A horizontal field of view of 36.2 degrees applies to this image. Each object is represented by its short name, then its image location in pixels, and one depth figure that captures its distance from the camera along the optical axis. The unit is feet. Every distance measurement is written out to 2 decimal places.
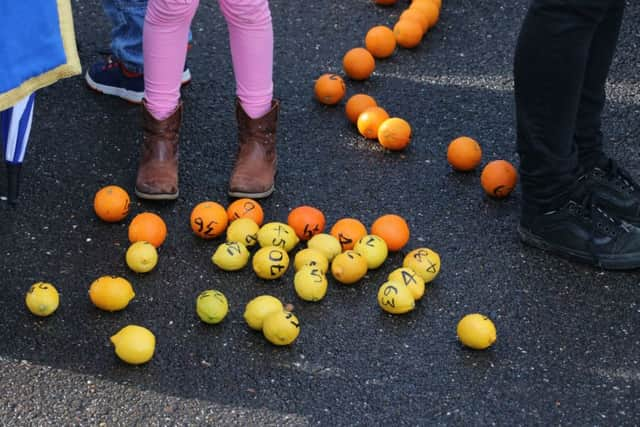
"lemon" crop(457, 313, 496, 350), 10.68
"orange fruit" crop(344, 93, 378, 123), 14.74
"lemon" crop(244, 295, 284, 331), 10.86
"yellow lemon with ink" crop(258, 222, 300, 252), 12.01
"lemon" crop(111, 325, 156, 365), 10.36
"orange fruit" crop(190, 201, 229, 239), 12.21
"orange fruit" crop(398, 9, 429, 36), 17.04
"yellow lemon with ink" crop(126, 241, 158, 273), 11.67
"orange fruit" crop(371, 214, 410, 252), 12.05
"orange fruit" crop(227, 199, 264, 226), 12.46
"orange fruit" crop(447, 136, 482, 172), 13.64
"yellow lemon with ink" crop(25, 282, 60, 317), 10.98
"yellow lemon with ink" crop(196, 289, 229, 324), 10.87
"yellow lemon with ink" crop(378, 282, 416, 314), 11.12
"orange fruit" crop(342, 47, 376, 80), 15.78
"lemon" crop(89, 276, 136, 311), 11.01
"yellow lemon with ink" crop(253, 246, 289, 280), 11.59
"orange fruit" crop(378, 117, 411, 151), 14.06
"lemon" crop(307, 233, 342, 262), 11.93
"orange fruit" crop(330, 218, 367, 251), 12.13
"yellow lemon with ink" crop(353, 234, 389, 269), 11.78
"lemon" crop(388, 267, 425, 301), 11.37
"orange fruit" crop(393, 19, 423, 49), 16.74
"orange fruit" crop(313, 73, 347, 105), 15.10
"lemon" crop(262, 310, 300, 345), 10.59
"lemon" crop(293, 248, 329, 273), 11.68
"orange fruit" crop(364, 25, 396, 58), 16.46
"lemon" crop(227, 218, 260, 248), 12.12
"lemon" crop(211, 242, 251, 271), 11.76
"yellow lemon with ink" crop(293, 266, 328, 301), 11.28
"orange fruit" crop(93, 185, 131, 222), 12.40
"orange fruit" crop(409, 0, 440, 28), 17.40
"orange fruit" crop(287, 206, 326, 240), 12.23
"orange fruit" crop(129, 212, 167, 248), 12.03
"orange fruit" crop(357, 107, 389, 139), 14.40
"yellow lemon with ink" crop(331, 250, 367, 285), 11.51
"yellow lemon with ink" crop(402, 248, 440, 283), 11.61
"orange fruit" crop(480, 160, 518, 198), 13.14
